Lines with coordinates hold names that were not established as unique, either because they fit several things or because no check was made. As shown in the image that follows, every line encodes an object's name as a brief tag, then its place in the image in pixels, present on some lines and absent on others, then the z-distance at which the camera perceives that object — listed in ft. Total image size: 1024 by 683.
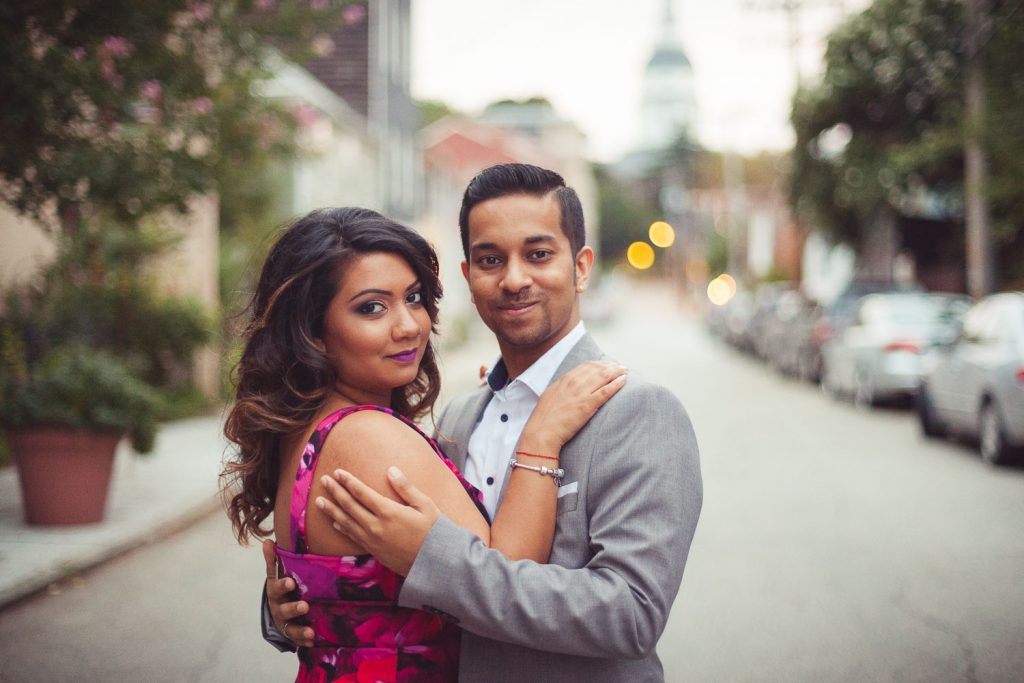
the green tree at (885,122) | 68.28
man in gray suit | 6.52
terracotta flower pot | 25.72
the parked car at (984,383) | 33.40
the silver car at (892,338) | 51.75
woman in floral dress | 7.06
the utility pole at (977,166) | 53.83
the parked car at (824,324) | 65.67
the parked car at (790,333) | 73.11
